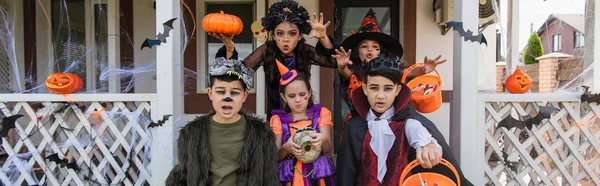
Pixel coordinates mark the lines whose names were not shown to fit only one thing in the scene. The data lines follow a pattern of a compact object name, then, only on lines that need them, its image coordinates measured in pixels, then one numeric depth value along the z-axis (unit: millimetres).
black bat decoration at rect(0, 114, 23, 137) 2904
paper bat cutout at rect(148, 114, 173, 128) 2859
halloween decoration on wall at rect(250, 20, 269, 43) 4160
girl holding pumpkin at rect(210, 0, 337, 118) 2680
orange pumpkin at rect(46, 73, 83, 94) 2896
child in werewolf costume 2191
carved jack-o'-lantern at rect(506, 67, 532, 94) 2984
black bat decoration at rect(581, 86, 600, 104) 2982
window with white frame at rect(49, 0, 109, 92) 4957
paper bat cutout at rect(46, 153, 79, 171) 2938
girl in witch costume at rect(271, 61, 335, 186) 2396
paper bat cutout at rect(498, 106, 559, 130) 2918
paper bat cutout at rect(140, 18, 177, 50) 2858
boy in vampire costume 2209
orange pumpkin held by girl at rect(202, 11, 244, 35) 2775
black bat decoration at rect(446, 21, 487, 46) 2863
